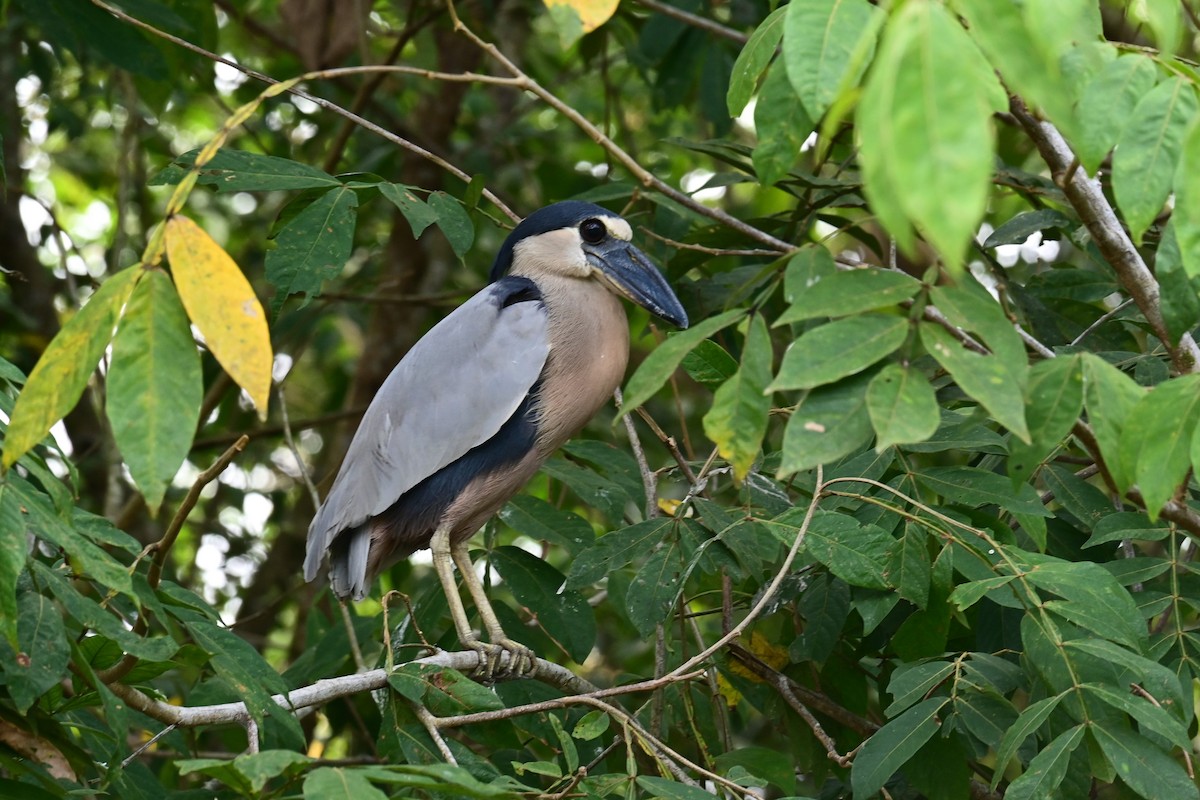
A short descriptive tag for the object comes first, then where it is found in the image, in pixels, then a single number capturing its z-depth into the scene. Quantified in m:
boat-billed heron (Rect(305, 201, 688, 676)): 14.10
